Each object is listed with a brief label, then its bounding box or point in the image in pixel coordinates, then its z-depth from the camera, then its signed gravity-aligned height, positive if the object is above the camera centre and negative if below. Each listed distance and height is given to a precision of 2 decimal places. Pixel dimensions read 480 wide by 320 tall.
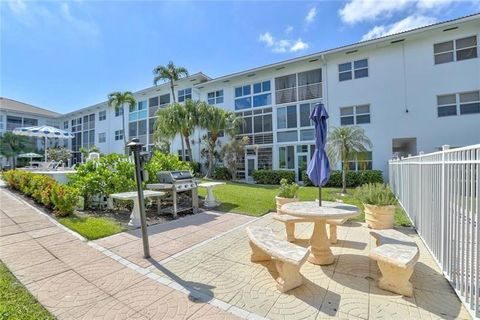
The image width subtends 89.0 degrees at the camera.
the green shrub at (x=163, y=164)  8.92 -0.17
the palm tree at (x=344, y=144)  13.09 +0.68
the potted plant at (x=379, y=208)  6.32 -1.36
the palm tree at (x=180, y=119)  19.36 +3.25
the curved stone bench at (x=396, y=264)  3.12 -1.40
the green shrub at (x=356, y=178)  15.20 -1.39
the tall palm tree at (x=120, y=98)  27.77 +7.08
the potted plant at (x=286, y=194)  7.75 -1.18
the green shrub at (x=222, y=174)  20.86 -1.33
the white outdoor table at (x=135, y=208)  6.37 -1.28
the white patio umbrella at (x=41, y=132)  16.60 +2.06
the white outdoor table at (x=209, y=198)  9.20 -1.52
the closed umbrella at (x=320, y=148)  4.62 +0.16
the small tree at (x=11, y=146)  32.28 +2.20
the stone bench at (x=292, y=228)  5.23 -1.56
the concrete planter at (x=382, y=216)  6.30 -1.59
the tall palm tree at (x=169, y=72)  24.60 +8.80
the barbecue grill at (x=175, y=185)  7.58 -0.82
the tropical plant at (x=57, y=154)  28.88 +0.89
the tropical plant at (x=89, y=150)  29.45 +1.40
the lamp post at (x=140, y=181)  4.46 -0.40
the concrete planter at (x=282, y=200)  7.65 -1.35
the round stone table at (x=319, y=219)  3.94 -1.01
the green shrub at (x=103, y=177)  7.77 -0.55
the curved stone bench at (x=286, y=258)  3.15 -1.31
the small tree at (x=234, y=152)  20.16 +0.51
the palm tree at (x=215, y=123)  19.36 +2.90
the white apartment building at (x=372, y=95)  14.04 +4.29
